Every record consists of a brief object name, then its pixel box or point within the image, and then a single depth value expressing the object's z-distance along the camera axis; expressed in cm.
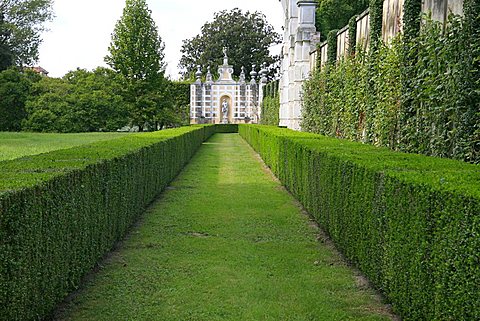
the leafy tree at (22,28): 4191
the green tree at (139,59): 4450
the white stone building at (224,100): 4972
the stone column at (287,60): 2478
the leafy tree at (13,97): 3750
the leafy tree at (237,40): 6038
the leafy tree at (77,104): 3847
